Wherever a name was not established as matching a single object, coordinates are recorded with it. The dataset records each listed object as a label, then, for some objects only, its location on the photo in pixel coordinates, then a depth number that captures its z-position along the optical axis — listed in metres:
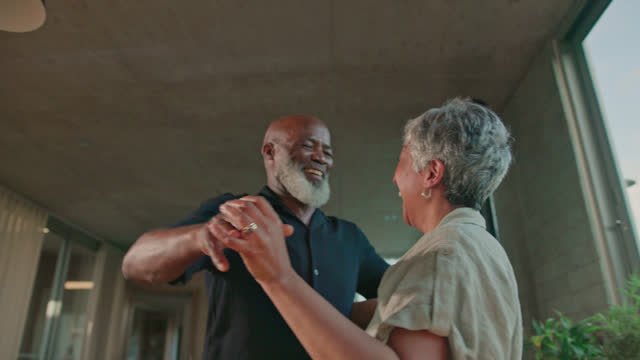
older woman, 0.68
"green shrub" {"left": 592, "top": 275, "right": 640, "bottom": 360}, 1.70
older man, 1.05
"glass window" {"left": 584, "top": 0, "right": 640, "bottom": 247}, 2.26
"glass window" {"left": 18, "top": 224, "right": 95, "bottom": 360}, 6.23
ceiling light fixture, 1.92
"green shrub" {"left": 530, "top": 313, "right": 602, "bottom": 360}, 1.86
